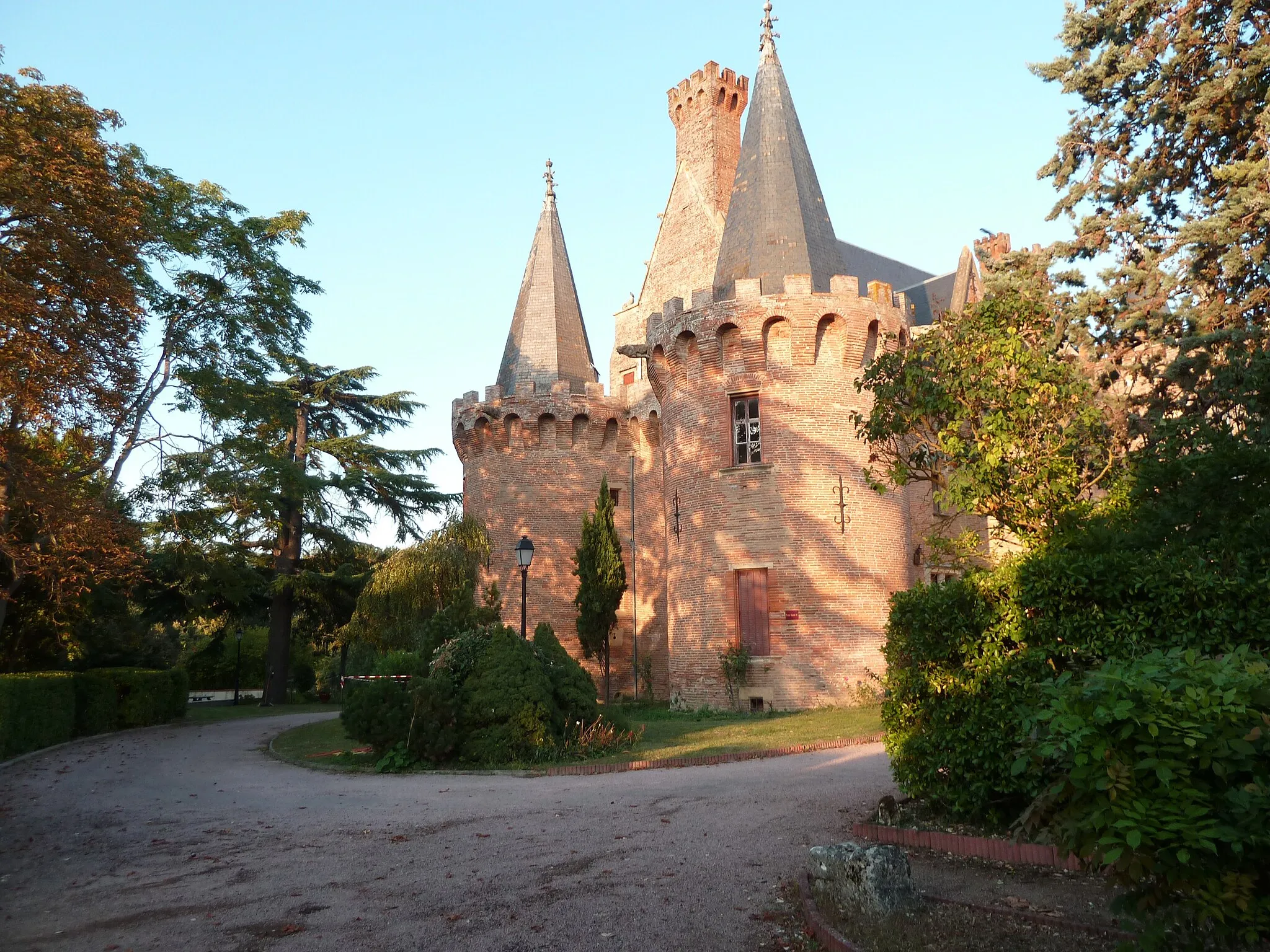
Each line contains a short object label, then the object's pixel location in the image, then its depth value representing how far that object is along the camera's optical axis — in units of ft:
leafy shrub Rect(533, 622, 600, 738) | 45.42
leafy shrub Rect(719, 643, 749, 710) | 65.77
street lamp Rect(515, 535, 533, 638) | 55.42
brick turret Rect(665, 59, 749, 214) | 97.76
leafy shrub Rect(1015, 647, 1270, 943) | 10.82
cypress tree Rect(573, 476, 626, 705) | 79.41
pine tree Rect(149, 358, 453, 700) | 87.66
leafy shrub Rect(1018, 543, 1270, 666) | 19.69
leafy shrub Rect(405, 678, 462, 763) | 42.50
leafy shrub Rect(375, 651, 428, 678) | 46.16
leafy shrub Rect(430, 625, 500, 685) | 45.06
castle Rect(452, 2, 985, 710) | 66.39
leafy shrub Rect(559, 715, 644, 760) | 43.52
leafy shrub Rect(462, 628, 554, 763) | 42.65
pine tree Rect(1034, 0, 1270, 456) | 34.91
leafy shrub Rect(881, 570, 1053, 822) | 21.71
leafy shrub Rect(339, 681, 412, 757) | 43.24
